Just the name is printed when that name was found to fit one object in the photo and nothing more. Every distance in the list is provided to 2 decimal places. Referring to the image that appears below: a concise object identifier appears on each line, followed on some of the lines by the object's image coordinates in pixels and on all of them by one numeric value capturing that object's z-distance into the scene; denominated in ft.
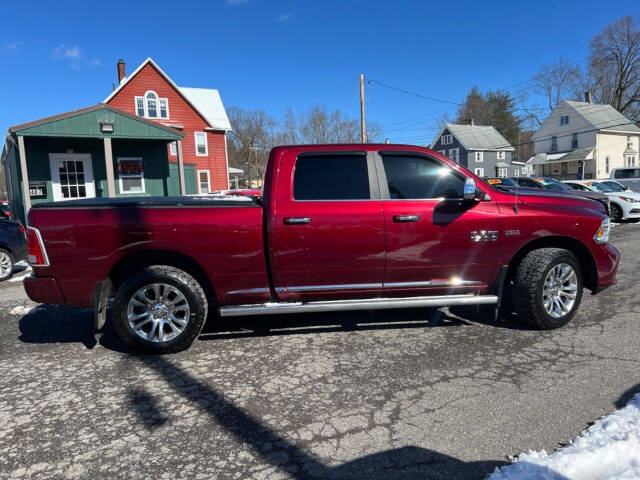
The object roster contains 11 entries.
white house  150.71
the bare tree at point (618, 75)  169.37
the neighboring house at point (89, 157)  47.29
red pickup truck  13.38
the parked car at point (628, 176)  65.87
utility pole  85.03
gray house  175.11
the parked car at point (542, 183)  61.93
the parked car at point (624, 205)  49.78
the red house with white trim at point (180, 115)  90.38
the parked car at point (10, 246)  27.58
